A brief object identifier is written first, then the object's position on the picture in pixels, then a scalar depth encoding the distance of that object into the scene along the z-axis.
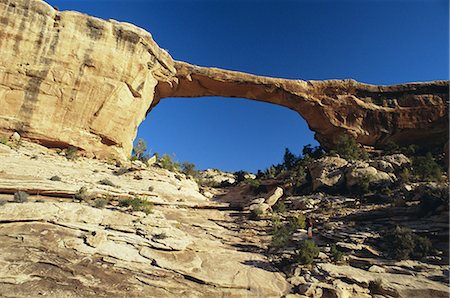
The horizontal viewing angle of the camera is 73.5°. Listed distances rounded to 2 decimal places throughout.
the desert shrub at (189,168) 27.39
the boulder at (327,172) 17.94
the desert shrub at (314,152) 26.81
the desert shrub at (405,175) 16.25
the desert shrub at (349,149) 22.55
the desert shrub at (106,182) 14.38
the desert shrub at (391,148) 23.38
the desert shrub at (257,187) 21.06
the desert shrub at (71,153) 17.31
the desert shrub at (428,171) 16.66
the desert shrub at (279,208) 15.60
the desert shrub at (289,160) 27.67
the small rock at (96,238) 8.44
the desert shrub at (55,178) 12.86
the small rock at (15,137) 16.73
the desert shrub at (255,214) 14.79
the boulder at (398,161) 18.20
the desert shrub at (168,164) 22.19
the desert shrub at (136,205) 12.13
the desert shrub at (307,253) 9.36
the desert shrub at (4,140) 15.56
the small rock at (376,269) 8.55
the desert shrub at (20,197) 10.29
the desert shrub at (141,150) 24.50
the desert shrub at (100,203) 11.44
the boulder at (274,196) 17.20
